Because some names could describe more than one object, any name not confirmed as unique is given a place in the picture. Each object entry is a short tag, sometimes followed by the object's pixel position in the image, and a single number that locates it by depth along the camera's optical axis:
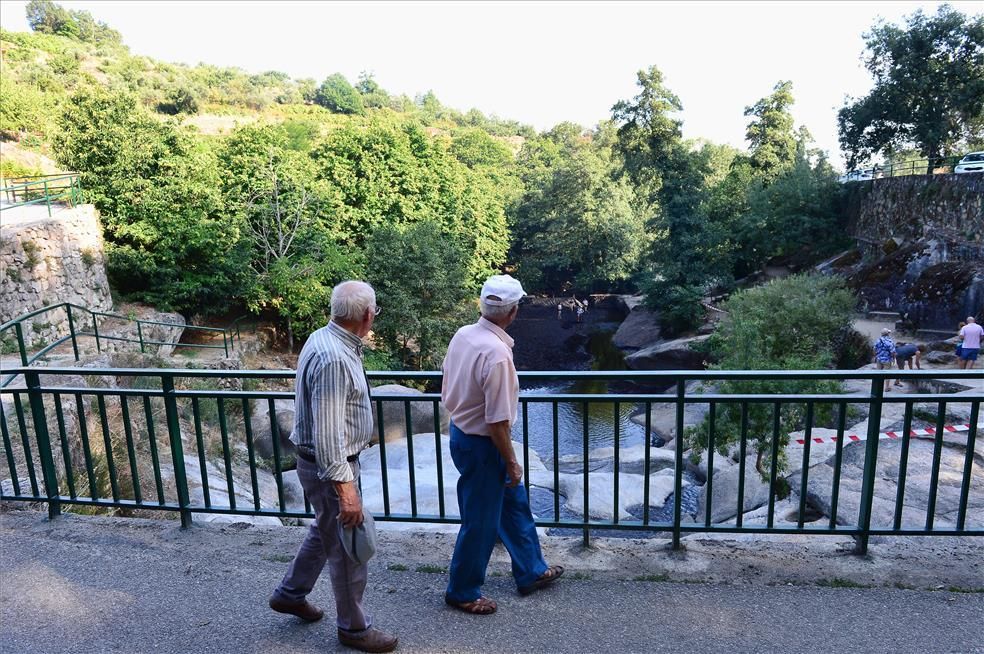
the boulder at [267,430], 13.12
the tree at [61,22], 74.31
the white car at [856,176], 33.93
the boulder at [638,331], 31.80
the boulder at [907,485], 8.28
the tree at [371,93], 112.38
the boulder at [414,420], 14.29
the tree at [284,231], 22.02
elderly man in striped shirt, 2.66
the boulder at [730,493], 11.32
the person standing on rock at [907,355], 15.45
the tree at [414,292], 22.56
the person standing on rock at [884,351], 14.98
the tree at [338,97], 96.46
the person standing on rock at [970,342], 14.55
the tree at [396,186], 27.23
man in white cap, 2.94
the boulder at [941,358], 16.66
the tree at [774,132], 39.47
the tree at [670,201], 30.67
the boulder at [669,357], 26.31
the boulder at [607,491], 10.96
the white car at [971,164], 23.99
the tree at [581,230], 41.25
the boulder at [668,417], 18.69
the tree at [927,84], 28.61
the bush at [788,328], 15.09
